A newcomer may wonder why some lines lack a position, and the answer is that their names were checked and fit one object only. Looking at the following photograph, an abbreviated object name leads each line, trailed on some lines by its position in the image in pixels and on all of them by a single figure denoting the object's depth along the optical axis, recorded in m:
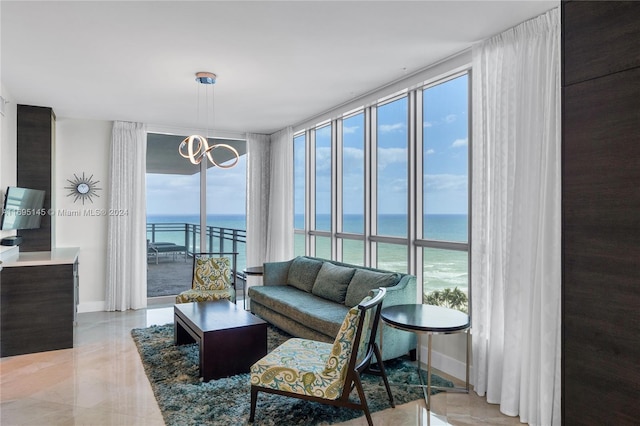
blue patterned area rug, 2.68
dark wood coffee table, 3.28
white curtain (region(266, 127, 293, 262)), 6.21
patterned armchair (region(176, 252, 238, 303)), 4.93
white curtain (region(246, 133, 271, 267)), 6.76
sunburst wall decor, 5.70
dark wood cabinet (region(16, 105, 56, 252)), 4.95
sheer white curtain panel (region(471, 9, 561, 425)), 2.58
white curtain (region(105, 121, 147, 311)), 5.83
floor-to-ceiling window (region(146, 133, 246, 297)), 6.40
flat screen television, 3.98
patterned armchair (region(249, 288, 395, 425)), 2.39
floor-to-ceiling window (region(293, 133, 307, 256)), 6.28
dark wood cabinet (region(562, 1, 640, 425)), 1.29
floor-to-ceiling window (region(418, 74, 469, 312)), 3.68
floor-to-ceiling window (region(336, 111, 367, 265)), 5.01
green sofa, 3.56
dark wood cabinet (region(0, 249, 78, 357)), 4.02
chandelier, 3.83
